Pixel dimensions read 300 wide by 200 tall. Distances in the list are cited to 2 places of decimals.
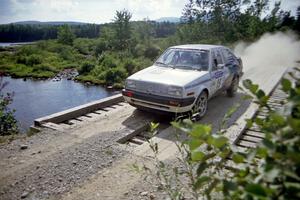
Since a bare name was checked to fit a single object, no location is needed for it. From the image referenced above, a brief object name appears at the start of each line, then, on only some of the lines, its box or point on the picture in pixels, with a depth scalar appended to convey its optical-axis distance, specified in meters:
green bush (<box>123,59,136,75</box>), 24.72
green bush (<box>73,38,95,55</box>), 58.31
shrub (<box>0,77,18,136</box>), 7.18
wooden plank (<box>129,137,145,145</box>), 5.67
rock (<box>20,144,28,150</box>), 5.07
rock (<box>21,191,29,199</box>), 3.67
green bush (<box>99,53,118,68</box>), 25.70
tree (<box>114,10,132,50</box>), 37.41
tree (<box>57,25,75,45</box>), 64.81
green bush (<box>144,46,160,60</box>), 35.38
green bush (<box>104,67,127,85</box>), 21.02
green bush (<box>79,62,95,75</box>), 26.81
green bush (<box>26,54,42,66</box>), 34.28
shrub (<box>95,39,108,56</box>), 42.91
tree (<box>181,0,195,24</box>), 20.88
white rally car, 5.96
